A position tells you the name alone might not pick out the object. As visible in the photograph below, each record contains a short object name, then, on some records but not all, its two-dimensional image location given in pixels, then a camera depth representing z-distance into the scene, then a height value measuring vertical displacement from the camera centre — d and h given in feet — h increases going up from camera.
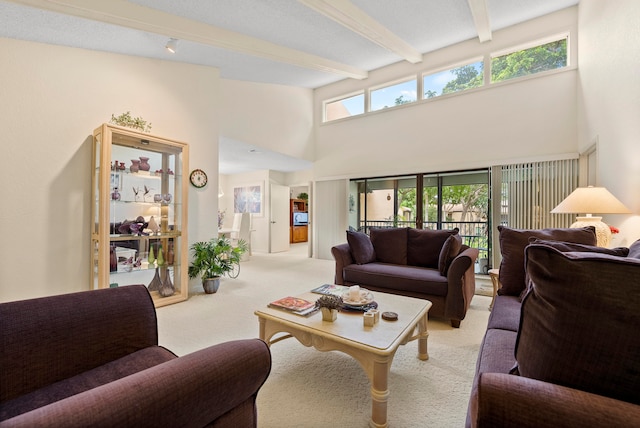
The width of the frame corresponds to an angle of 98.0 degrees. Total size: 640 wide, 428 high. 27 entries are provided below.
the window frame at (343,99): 19.13 +8.41
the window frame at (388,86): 17.03 +8.41
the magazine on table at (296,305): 5.97 -2.05
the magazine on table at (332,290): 7.33 -2.07
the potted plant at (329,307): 5.54 -1.86
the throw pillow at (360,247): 10.99 -1.35
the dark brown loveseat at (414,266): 8.52 -1.95
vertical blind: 12.94 +1.14
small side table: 8.46 -1.95
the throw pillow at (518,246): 6.64 -0.78
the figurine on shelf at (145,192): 10.85 +0.84
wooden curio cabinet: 9.21 +0.04
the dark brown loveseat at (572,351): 2.10 -1.12
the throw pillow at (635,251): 3.94 -0.55
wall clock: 12.13 +1.58
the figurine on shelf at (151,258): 10.85 -1.73
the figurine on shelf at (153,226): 10.84 -0.49
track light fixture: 9.95 +6.12
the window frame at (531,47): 13.00 +8.39
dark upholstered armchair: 2.05 -1.60
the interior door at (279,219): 24.31 -0.47
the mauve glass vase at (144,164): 10.67 +1.91
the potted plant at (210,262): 11.79 -2.10
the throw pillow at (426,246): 10.82 -1.27
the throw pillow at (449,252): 9.32 -1.28
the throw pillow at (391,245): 11.43 -1.31
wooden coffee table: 4.48 -2.18
